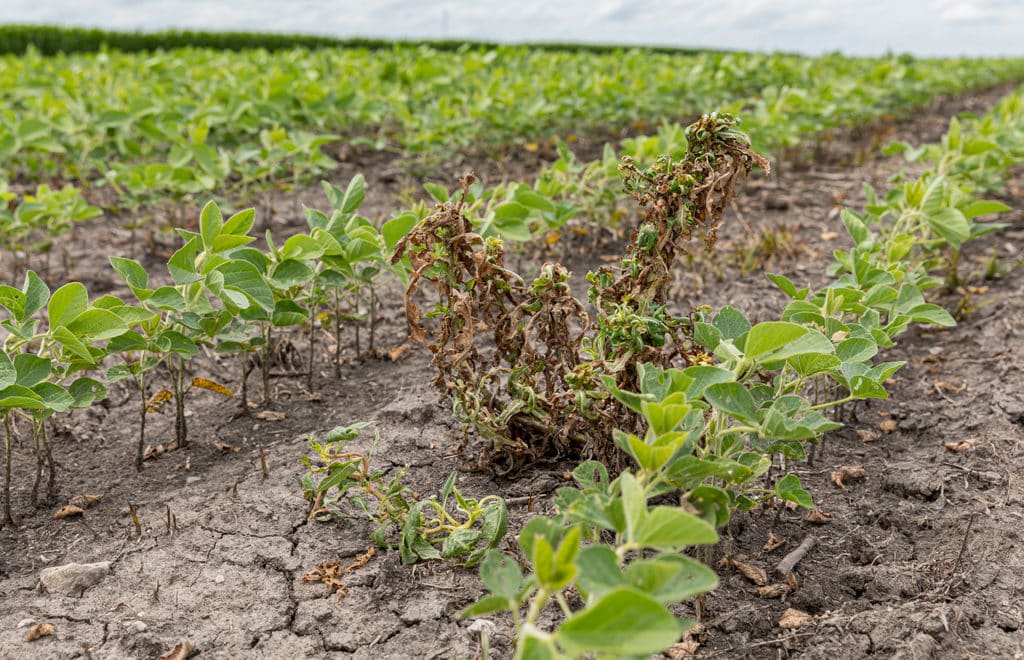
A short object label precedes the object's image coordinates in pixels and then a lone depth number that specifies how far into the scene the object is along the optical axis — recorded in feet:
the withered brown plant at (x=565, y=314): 6.00
